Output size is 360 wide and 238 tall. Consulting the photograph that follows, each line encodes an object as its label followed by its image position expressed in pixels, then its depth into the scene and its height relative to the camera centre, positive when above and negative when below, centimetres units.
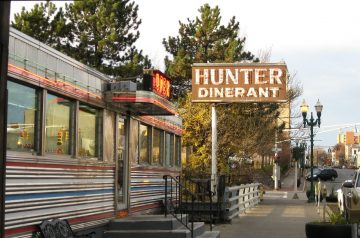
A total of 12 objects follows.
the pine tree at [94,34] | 3634 +771
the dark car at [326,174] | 5484 -186
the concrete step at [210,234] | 1234 -175
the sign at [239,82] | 1869 +238
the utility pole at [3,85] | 319 +40
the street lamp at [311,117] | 2894 +195
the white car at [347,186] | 1428 -76
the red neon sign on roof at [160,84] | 1158 +149
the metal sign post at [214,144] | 1891 +34
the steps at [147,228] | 1094 -143
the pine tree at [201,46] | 3878 +771
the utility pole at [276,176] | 4901 -184
